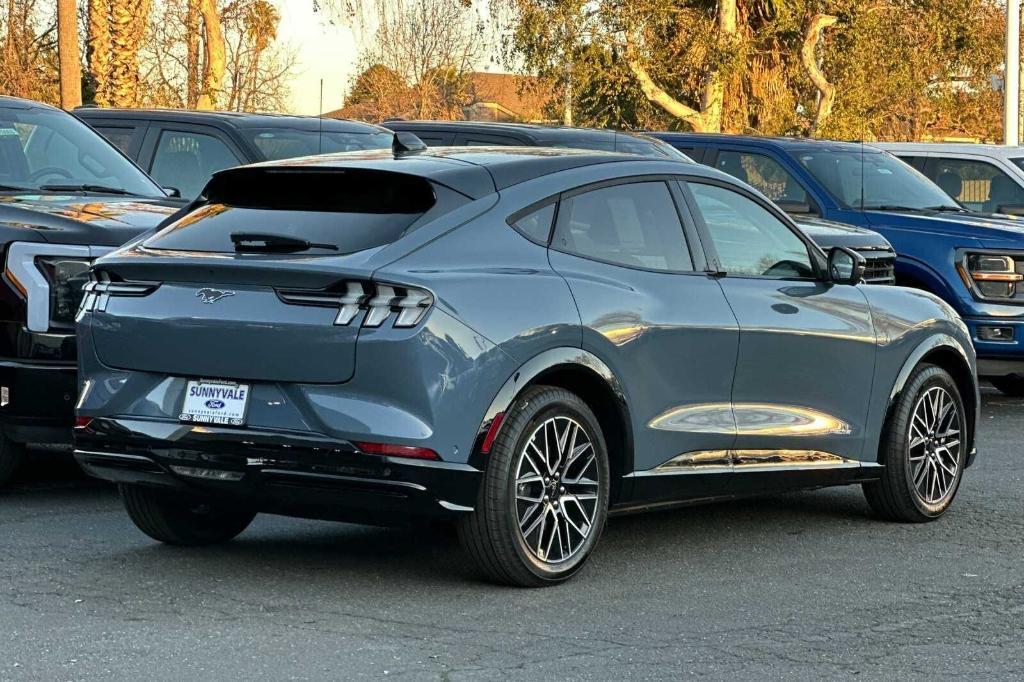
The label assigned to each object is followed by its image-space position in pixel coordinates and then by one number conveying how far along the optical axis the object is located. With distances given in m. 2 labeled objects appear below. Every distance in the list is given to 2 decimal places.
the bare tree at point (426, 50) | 47.97
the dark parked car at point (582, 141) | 12.83
